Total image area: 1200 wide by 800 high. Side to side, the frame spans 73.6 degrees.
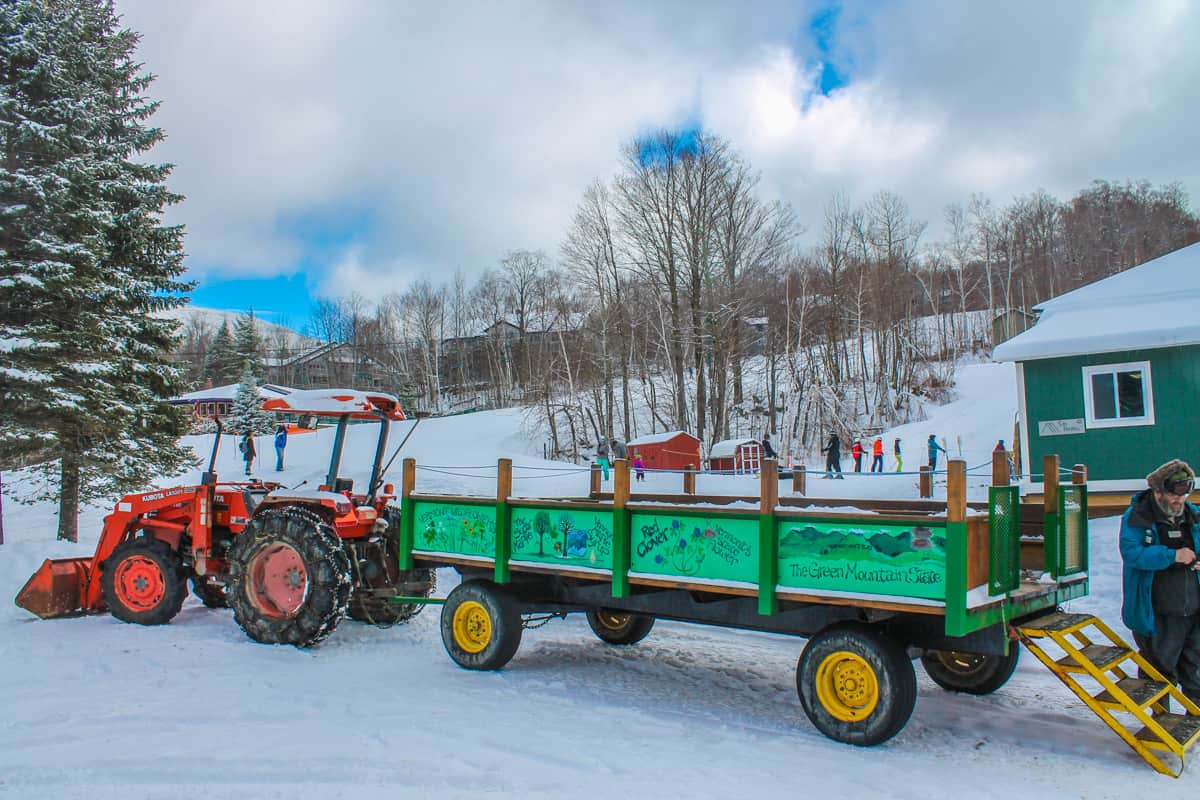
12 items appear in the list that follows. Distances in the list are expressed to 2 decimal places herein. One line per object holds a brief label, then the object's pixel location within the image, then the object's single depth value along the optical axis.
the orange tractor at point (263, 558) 7.44
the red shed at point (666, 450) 29.44
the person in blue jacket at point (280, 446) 28.06
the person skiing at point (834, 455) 25.56
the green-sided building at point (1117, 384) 13.94
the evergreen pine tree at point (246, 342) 58.66
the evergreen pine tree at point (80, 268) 13.02
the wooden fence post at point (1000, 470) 5.35
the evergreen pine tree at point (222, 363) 64.01
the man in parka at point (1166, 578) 5.18
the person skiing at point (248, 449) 25.92
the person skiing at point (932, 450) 22.05
